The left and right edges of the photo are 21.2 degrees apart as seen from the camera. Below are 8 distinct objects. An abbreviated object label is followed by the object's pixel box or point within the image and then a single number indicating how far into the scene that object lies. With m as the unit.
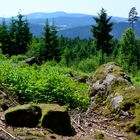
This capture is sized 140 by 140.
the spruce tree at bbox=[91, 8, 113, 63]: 61.44
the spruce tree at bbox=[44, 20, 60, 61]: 62.53
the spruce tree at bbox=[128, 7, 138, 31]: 128.20
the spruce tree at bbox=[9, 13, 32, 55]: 60.03
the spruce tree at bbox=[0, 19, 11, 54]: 59.41
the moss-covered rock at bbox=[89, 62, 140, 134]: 8.23
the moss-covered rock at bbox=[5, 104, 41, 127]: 6.39
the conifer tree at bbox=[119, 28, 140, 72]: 76.92
